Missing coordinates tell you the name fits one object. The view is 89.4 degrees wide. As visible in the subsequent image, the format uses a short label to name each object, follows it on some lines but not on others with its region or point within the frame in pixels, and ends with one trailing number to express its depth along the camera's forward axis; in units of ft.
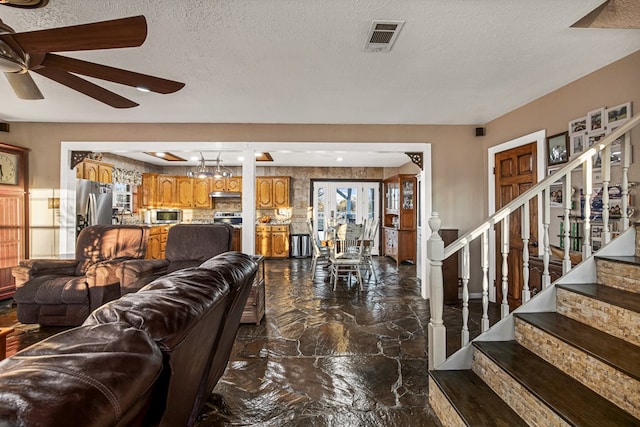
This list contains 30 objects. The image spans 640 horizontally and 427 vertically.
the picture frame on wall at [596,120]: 8.88
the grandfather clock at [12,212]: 13.47
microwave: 25.43
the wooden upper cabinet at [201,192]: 26.43
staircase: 4.56
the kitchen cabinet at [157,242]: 22.18
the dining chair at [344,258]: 16.08
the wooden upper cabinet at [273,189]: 26.86
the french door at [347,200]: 28.27
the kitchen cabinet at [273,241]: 25.91
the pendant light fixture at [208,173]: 18.56
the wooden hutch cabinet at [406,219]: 23.22
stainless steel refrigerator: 15.42
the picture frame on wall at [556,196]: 10.19
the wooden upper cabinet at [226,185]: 26.48
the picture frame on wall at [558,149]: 10.08
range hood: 25.86
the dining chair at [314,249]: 17.81
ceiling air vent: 6.86
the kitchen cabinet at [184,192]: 26.13
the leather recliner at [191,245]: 11.36
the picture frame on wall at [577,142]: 9.44
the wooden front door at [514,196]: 11.52
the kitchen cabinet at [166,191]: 25.55
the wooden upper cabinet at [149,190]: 24.66
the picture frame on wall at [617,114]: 8.25
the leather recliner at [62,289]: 10.36
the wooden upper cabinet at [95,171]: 17.32
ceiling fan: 4.85
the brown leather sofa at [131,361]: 1.78
